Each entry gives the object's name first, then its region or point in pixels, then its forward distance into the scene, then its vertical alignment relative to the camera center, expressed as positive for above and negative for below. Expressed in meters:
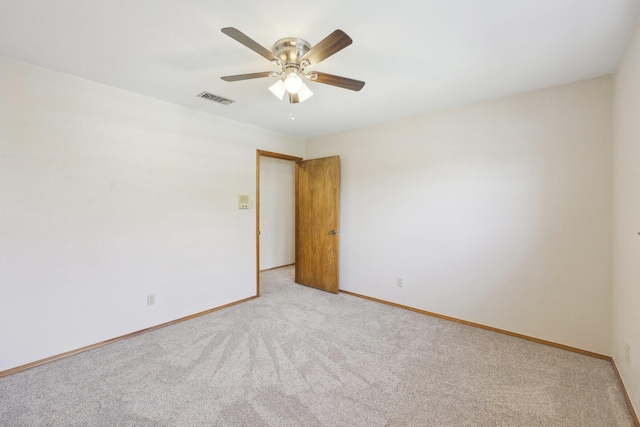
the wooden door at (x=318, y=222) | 3.94 -0.16
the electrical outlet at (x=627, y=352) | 1.77 -0.97
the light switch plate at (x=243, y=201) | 3.59 +0.15
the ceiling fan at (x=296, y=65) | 1.61 +0.96
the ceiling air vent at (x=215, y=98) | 2.72 +1.22
